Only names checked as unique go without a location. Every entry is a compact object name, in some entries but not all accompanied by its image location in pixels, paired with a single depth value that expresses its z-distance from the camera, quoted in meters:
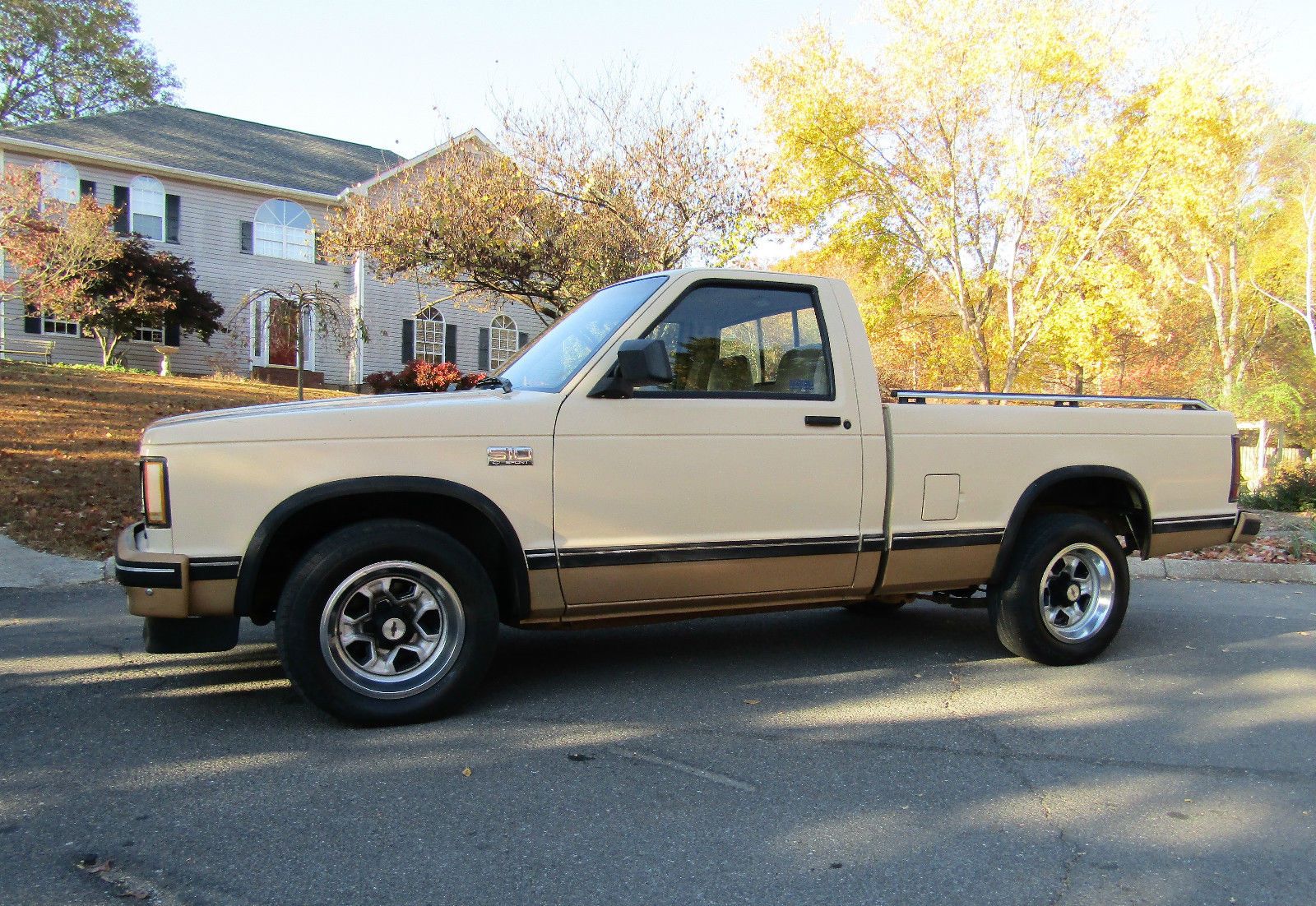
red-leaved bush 20.34
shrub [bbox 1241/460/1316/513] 12.89
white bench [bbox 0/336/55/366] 22.58
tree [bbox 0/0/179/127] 37.25
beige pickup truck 3.76
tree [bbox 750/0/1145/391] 18.41
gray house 23.59
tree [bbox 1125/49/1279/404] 17.30
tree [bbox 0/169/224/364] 19.28
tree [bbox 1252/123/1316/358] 23.92
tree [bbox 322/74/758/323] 15.06
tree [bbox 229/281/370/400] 20.04
